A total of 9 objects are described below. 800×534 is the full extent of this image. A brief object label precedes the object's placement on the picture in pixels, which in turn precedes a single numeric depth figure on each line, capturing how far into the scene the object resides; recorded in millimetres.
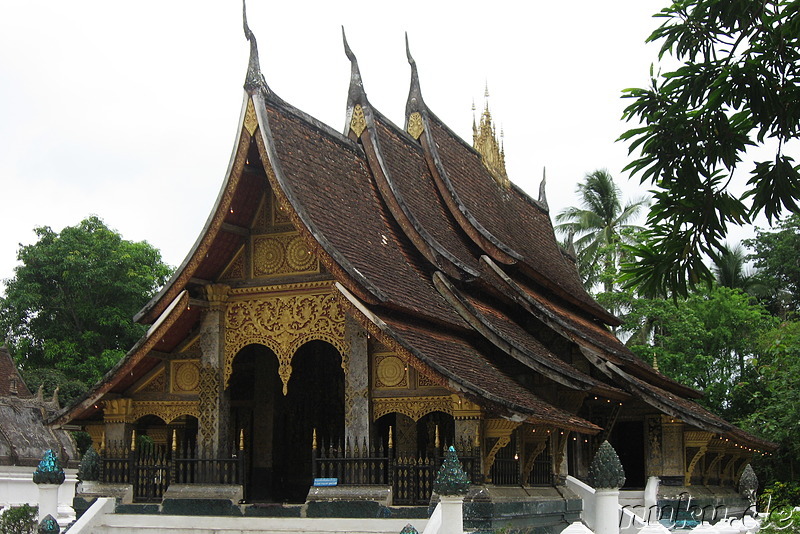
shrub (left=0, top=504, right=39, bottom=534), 12562
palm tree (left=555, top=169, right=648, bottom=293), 38406
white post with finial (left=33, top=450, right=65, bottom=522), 11773
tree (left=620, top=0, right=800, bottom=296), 7691
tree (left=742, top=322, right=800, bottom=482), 21594
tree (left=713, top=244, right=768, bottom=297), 37759
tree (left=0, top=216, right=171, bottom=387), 37656
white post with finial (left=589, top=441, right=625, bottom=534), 10875
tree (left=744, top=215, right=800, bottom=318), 37781
